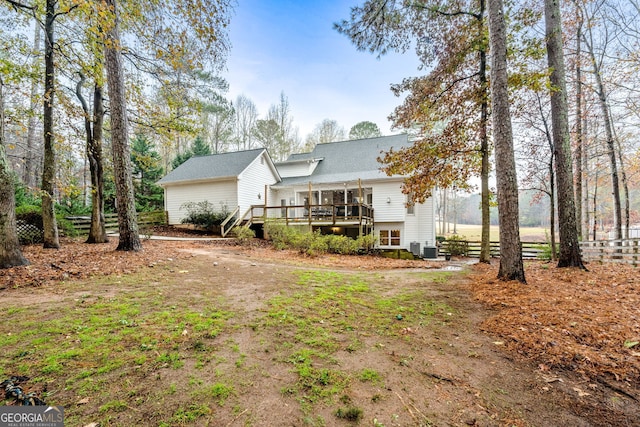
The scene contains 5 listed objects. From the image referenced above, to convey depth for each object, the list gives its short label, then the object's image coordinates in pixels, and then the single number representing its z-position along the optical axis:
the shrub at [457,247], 16.48
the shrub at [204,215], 16.06
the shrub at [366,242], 12.02
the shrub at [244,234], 12.04
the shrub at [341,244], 11.71
